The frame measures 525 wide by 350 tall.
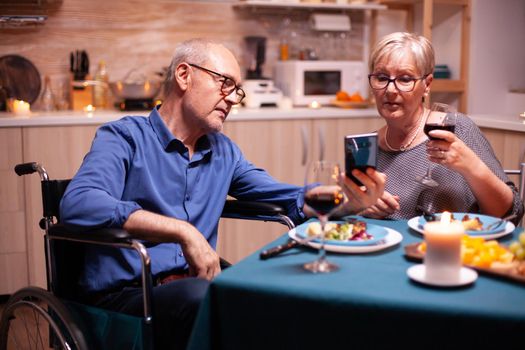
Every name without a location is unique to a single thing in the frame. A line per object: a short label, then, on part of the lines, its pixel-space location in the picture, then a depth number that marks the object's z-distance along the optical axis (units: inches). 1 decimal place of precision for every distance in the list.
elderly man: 67.1
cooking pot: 153.0
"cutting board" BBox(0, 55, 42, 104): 155.4
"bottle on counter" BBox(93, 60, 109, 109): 159.3
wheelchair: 64.4
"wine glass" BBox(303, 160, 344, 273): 52.8
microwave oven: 166.7
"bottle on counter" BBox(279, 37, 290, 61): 174.6
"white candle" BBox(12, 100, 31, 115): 144.6
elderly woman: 79.9
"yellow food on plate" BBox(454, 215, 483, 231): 62.8
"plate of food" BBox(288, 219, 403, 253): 57.2
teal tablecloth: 44.4
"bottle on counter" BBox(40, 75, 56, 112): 156.3
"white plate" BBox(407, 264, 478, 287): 47.8
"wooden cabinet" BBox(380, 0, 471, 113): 163.9
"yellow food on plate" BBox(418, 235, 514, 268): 51.8
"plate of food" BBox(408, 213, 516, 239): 61.4
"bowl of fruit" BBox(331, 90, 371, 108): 165.2
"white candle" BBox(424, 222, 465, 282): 48.3
